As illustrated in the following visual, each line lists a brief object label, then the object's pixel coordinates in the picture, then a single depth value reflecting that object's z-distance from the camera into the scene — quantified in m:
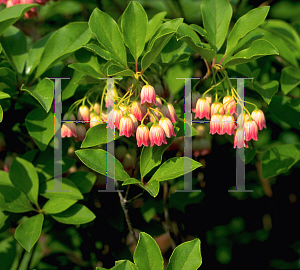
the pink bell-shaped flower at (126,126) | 0.59
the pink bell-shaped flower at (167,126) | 0.59
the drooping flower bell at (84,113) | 0.63
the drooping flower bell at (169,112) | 0.61
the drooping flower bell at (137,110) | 0.59
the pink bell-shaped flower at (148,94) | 0.59
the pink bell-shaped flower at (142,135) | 0.59
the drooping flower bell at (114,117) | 0.59
